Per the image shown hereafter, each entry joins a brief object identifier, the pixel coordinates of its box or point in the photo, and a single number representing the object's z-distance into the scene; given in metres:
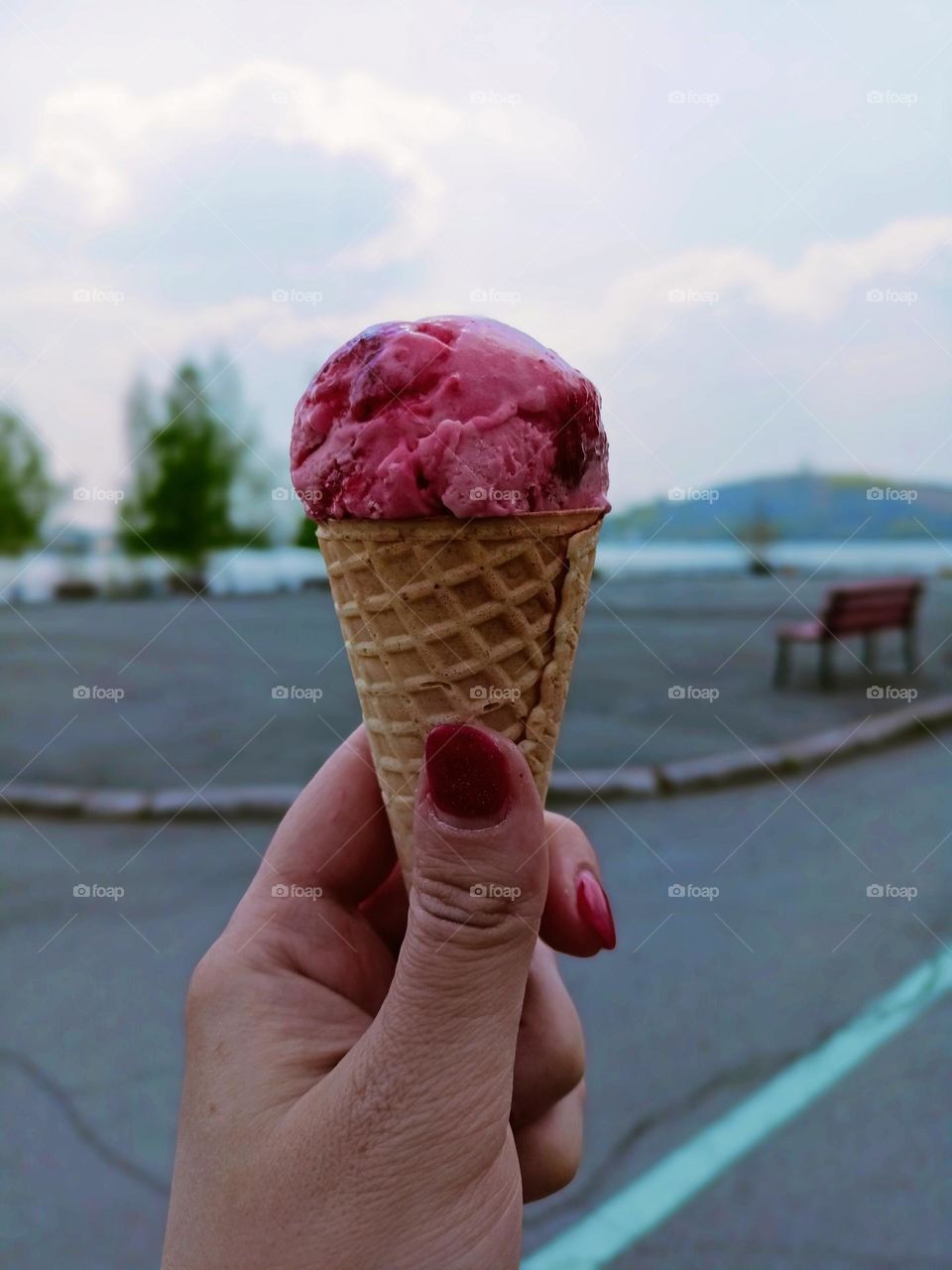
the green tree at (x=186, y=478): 13.88
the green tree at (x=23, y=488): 13.85
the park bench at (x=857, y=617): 7.35
